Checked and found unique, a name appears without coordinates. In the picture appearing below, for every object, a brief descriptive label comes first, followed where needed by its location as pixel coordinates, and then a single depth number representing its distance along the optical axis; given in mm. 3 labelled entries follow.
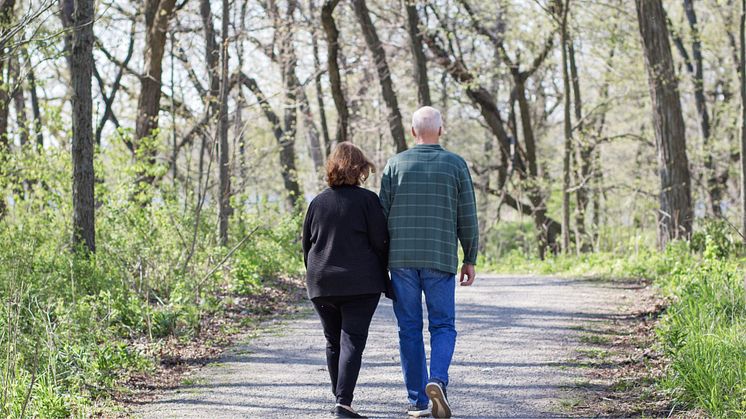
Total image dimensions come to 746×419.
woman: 11047
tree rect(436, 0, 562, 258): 45844
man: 11266
